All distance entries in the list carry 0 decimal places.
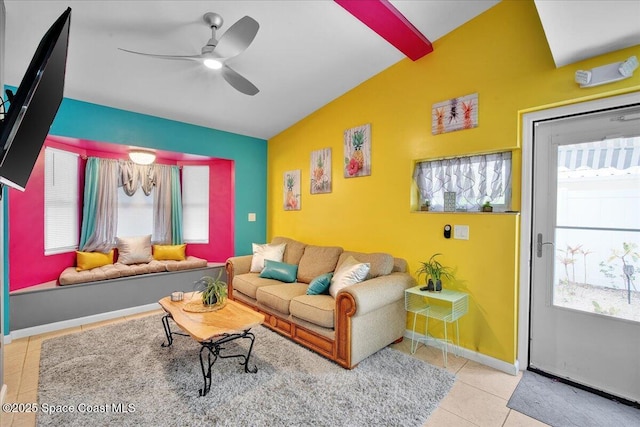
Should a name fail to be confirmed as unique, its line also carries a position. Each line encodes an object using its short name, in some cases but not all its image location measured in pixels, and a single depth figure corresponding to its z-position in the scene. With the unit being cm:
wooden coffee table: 215
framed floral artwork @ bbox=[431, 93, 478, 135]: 271
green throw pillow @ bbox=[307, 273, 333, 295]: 306
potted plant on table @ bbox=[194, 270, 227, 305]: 266
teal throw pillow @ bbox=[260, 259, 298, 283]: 368
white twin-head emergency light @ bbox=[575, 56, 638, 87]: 197
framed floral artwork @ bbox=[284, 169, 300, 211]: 448
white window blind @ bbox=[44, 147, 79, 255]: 360
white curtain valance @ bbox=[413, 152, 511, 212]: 262
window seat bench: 312
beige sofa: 250
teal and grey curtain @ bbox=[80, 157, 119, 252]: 395
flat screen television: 103
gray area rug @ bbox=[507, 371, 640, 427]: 192
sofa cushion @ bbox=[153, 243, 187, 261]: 440
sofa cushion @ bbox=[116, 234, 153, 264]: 412
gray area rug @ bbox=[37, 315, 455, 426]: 192
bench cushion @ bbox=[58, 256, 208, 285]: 344
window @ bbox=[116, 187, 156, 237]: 436
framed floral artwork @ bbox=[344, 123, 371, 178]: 354
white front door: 212
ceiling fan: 193
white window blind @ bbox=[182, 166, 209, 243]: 492
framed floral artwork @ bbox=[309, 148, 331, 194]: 400
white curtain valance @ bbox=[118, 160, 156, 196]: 434
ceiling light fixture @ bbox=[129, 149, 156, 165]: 380
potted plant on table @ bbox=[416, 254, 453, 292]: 270
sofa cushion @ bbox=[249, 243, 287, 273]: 401
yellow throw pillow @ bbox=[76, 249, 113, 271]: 376
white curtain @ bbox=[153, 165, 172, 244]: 462
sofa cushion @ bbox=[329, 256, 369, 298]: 280
